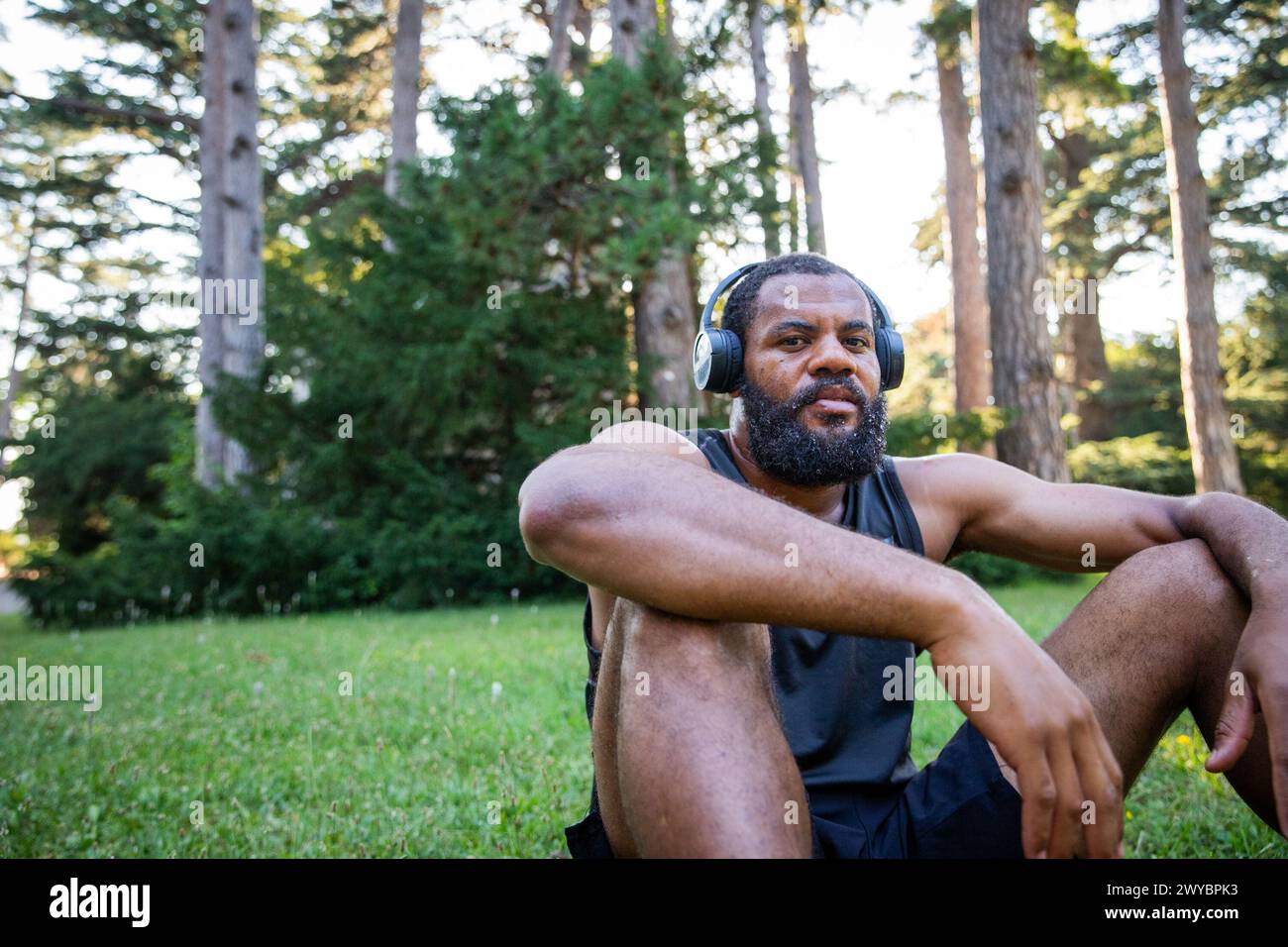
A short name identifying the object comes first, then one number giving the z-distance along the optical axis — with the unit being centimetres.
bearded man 142
